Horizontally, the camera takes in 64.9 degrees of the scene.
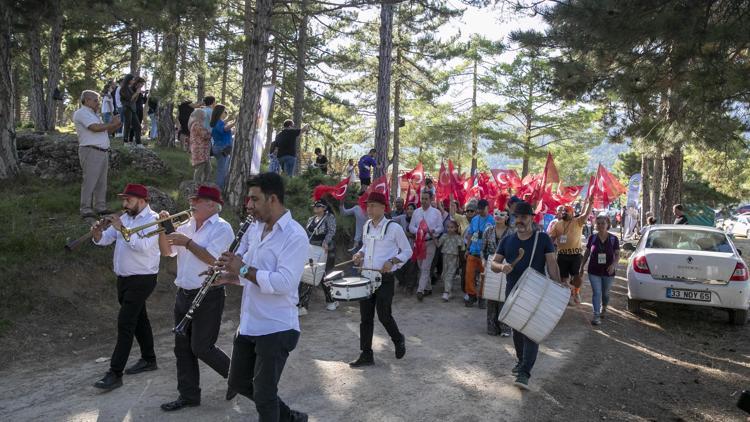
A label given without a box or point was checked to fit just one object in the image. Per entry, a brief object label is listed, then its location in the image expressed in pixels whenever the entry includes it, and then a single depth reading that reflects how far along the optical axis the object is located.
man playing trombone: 5.62
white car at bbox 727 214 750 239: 38.34
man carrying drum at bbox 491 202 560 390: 6.00
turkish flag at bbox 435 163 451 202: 13.56
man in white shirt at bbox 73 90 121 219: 8.69
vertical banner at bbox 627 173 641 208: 24.98
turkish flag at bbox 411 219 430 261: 11.20
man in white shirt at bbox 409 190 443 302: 11.22
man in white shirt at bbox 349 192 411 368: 6.76
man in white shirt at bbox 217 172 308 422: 3.89
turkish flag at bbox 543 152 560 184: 12.45
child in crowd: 11.16
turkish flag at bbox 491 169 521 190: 15.56
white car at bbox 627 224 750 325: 9.12
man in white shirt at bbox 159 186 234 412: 5.02
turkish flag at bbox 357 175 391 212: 11.98
